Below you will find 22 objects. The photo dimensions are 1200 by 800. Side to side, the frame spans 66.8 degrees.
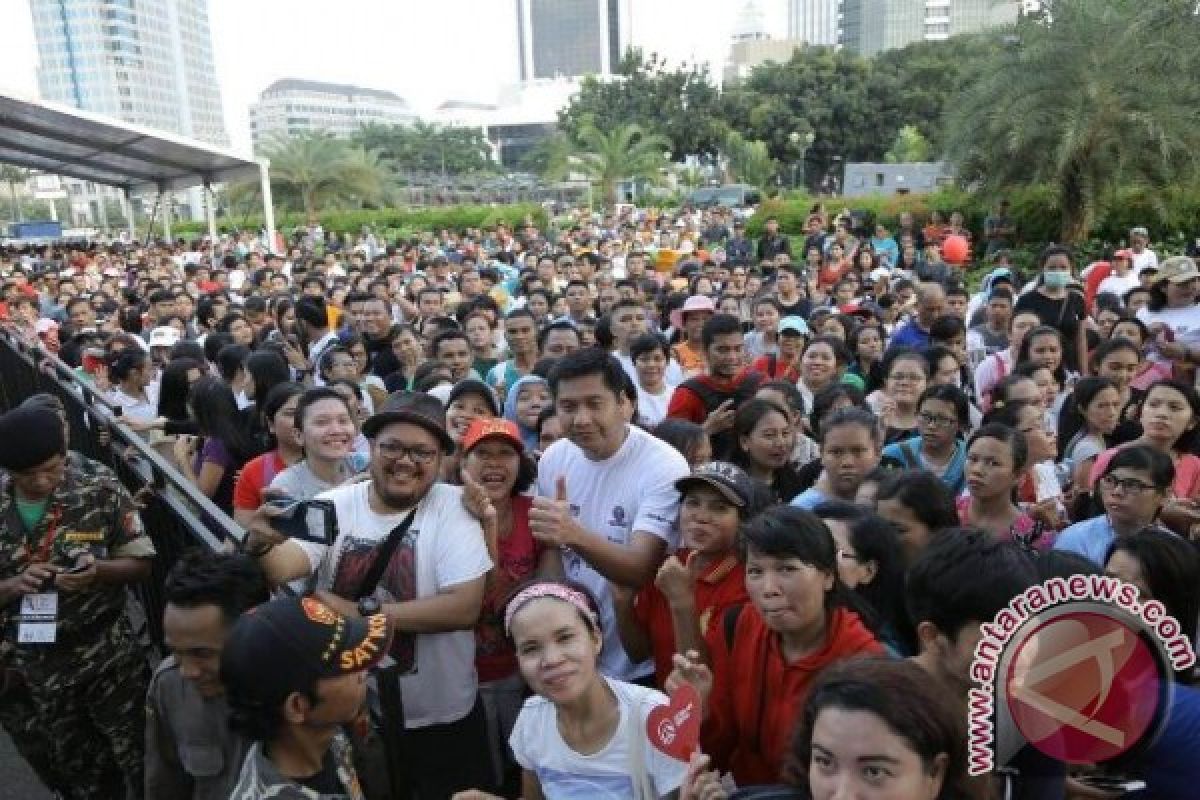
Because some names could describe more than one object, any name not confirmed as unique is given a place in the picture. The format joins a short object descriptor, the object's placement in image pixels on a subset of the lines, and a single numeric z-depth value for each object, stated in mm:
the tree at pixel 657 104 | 43906
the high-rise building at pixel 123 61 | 104250
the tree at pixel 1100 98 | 13914
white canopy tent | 15570
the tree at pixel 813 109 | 42094
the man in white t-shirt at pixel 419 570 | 2516
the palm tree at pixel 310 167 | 39812
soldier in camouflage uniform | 3059
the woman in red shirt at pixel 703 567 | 2732
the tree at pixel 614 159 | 38344
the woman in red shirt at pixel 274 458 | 3719
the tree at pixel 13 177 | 61544
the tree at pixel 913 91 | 43406
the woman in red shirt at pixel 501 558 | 2994
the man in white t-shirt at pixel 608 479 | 2896
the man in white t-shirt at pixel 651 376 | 5402
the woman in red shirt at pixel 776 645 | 2203
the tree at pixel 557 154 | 41250
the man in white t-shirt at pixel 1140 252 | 10165
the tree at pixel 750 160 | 40906
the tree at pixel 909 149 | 40500
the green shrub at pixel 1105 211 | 15164
